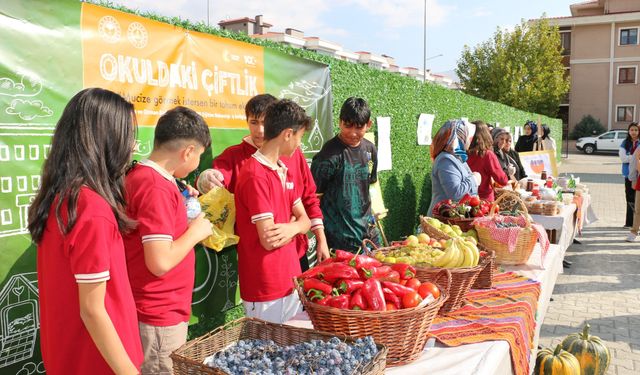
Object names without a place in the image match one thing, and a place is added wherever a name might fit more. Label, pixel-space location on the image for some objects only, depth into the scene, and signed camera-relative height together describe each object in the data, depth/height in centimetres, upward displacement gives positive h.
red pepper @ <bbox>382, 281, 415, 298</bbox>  216 -59
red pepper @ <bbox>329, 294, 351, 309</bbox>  208 -62
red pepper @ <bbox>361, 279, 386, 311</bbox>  205 -59
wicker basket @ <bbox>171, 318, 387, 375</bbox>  169 -72
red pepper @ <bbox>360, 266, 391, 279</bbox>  229 -56
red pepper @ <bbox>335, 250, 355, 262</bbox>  253 -53
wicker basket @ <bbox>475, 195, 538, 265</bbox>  360 -68
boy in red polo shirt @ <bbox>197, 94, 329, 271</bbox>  329 -11
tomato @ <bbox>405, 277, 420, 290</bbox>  229 -60
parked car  3394 +57
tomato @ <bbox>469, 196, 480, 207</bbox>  419 -43
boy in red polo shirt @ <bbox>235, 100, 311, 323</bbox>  272 -42
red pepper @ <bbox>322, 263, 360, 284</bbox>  227 -55
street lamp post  3342 +682
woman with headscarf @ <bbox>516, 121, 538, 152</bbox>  1134 +30
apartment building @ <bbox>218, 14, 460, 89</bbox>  3247 +787
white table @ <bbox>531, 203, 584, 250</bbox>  566 -82
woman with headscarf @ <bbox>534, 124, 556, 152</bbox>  1157 +21
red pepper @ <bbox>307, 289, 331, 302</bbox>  221 -63
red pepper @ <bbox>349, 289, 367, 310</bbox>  207 -63
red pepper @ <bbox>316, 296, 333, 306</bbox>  212 -63
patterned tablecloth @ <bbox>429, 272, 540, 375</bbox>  240 -86
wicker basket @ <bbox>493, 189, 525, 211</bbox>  439 -48
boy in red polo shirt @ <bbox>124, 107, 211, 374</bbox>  202 -36
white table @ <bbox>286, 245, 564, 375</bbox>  206 -89
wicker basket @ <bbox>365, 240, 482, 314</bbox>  257 -67
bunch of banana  277 -59
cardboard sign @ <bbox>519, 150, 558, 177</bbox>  927 -22
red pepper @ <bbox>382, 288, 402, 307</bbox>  212 -62
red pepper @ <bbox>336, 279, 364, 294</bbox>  219 -59
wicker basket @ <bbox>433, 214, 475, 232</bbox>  401 -57
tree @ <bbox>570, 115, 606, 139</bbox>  3966 +176
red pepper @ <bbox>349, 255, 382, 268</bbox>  238 -53
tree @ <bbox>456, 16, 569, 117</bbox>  2975 +486
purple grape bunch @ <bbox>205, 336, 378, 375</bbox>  169 -72
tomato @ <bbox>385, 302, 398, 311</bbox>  208 -64
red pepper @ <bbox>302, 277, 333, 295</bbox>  224 -60
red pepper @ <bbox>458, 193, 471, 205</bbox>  424 -41
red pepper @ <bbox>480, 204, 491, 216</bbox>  415 -49
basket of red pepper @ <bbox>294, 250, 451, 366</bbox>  201 -63
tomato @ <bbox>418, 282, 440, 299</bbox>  224 -62
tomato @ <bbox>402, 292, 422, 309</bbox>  210 -62
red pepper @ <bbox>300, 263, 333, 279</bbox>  238 -57
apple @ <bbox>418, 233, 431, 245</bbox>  312 -55
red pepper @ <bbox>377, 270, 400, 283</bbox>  232 -58
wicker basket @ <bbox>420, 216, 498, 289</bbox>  300 -75
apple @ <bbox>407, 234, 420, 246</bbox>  304 -55
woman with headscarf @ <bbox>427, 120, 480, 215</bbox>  473 -15
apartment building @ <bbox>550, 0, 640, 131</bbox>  4075 +688
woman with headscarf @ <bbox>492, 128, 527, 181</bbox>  761 -4
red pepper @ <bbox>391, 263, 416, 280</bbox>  241 -58
